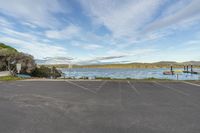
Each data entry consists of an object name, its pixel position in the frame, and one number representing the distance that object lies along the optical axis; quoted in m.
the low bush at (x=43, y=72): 23.14
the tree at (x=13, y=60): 18.25
